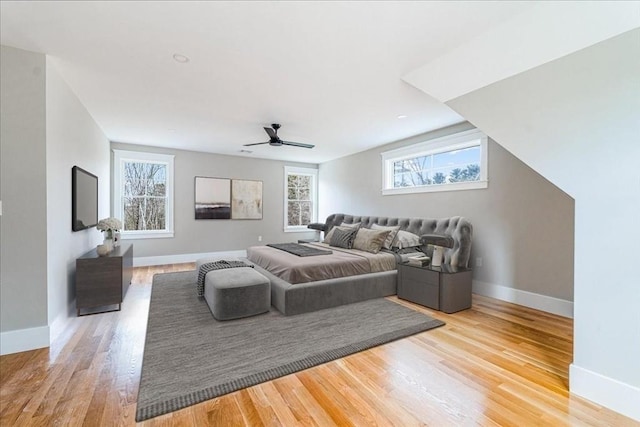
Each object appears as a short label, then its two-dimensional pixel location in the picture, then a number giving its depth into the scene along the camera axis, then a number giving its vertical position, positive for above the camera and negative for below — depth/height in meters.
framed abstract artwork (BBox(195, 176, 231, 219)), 6.35 +0.30
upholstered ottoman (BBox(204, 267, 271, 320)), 2.89 -0.91
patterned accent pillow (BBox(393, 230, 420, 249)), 4.36 -0.47
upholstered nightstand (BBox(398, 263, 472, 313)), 3.20 -0.92
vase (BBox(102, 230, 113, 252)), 3.51 -0.39
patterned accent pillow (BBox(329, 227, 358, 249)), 4.71 -0.47
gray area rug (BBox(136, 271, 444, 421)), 1.81 -1.17
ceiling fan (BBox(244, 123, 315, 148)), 4.23 +1.18
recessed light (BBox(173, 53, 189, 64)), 2.43 +1.38
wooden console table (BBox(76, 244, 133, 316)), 3.04 -0.82
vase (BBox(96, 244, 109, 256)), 3.29 -0.49
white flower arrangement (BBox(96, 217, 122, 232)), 3.62 -0.20
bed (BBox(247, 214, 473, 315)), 3.19 -0.79
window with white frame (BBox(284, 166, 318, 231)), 7.57 +0.39
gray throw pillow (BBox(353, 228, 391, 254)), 4.34 -0.47
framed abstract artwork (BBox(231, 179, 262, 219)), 6.79 +0.30
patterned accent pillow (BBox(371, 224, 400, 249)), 4.41 -0.41
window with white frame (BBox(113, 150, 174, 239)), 5.60 +0.36
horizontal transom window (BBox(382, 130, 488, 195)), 4.01 +0.80
